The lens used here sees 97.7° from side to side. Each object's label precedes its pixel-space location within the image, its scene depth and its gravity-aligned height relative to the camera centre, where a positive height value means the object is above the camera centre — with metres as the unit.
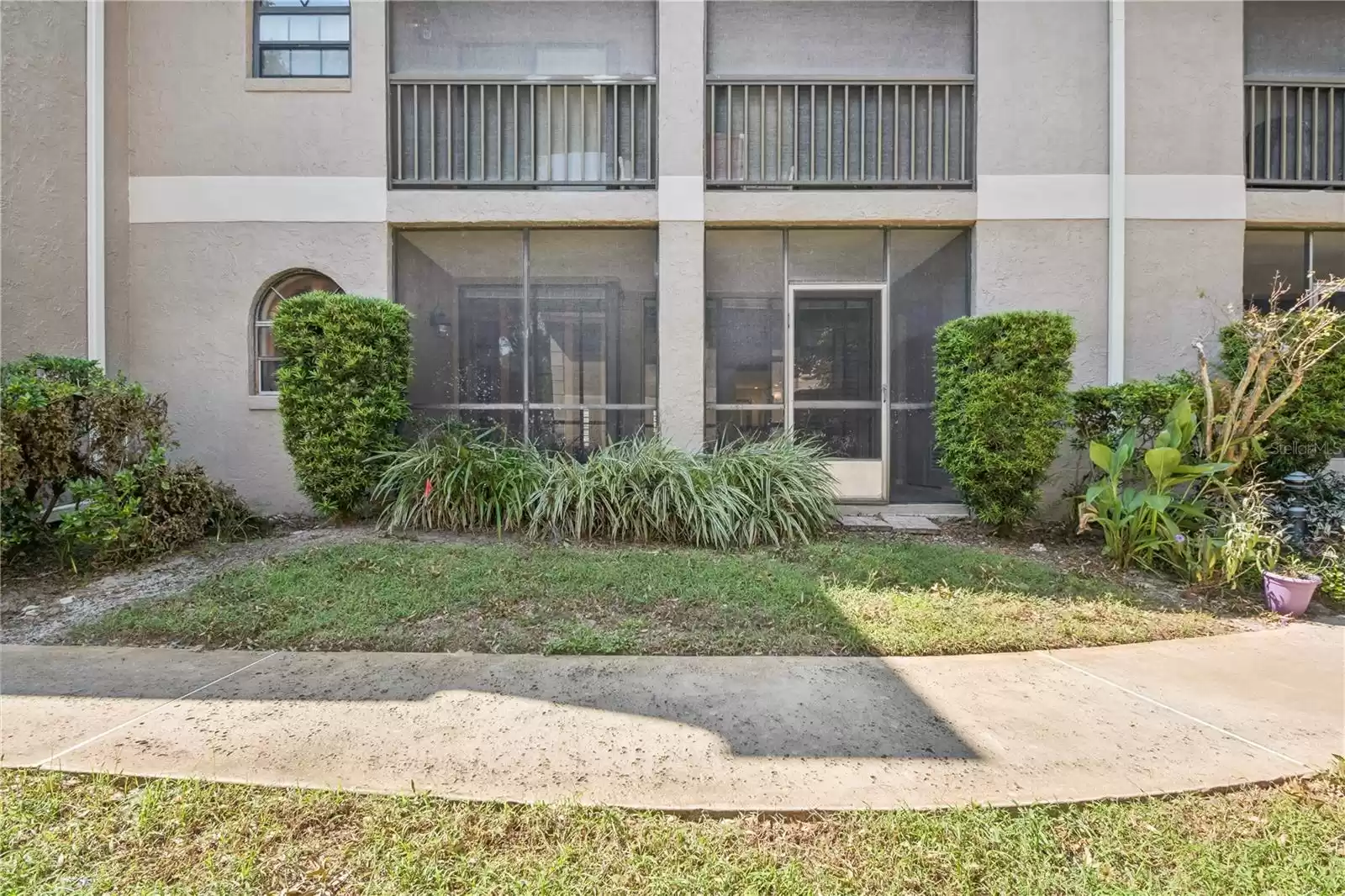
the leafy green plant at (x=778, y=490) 5.22 -0.47
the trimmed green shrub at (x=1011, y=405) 5.25 +0.30
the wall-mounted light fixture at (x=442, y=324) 6.62 +1.28
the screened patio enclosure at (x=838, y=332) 6.63 +1.21
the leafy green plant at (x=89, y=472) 4.20 -0.26
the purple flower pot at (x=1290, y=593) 3.87 -1.03
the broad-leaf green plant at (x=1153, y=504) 4.47 -0.52
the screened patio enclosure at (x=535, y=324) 6.64 +1.30
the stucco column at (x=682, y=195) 6.35 +2.64
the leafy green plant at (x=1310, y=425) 5.36 +0.12
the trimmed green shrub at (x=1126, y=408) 5.22 +0.28
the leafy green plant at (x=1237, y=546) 4.09 -0.77
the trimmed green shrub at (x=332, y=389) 5.35 +0.45
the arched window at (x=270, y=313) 6.52 +1.40
